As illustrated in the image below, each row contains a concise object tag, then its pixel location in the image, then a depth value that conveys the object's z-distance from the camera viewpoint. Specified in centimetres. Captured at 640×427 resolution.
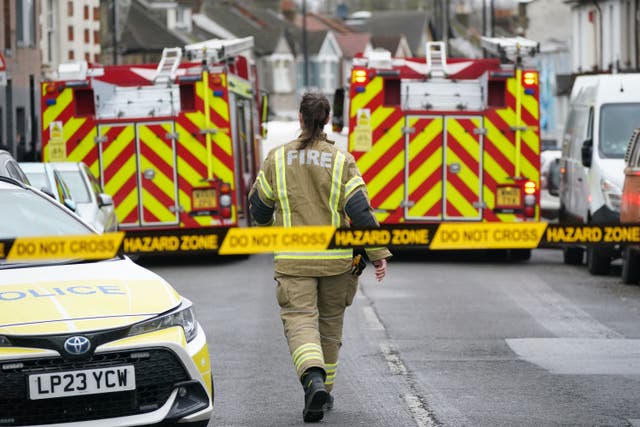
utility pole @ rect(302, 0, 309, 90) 7762
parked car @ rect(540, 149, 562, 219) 3450
